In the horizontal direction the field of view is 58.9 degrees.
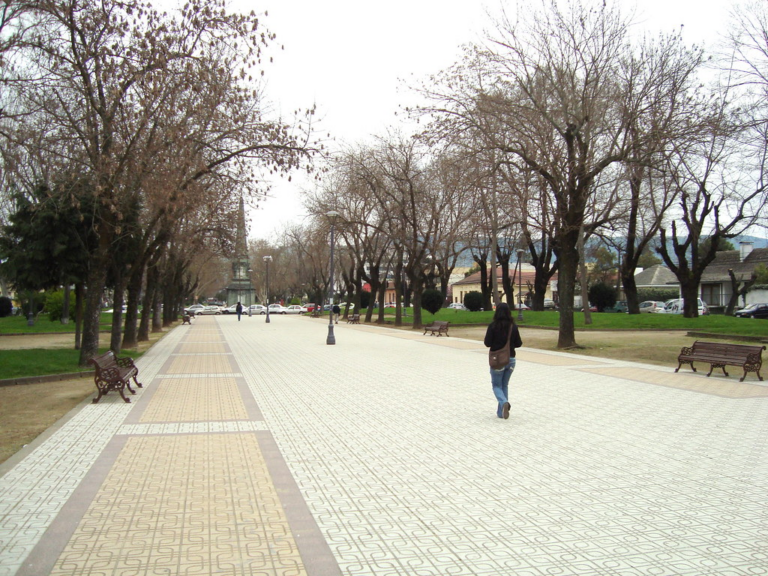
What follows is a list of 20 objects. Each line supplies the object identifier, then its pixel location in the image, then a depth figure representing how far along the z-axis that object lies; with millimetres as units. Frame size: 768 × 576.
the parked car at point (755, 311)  48031
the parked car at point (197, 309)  80625
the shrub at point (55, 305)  44375
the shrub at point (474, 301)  56538
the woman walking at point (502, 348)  9523
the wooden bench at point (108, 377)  11672
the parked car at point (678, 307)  51750
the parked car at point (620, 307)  56844
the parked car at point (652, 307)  56469
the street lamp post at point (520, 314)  39597
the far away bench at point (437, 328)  30828
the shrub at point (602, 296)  48281
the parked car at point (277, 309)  83188
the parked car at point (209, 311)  82375
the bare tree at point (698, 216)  29245
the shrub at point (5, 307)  56062
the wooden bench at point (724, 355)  14328
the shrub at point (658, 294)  68062
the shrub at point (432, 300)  53469
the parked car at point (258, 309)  82375
